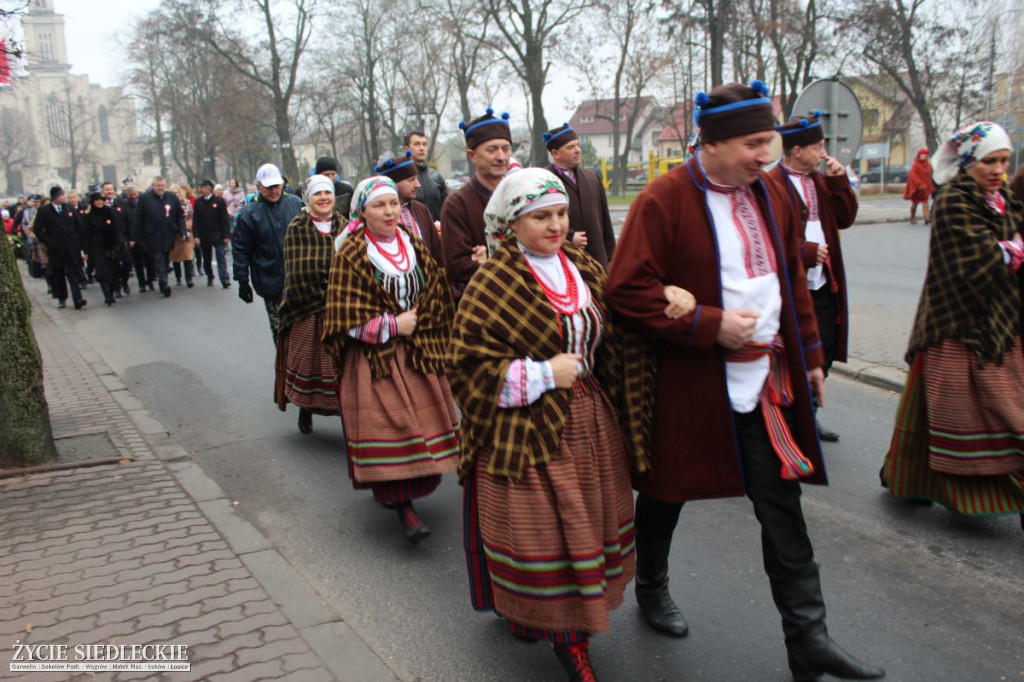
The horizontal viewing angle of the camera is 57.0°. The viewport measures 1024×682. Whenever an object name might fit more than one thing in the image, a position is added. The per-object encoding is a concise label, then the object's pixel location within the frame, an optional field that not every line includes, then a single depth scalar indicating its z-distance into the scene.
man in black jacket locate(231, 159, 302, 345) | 7.92
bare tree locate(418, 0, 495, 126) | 37.16
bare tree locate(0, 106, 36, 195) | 90.31
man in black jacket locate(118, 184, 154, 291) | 17.66
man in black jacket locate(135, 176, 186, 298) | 16.98
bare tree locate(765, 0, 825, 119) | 32.59
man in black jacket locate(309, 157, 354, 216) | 8.34
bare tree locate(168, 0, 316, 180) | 36.47
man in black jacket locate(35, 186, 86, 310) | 15.65
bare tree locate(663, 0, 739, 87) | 16.25
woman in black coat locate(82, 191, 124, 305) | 16.08
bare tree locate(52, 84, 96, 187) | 73.62
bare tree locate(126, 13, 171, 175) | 49.97
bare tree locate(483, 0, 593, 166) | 36.03
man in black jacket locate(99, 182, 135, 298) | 16.97
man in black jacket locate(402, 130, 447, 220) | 8.28
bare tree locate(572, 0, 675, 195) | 43.04
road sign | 10.74
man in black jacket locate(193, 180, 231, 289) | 18.39
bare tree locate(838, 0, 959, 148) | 35.66
